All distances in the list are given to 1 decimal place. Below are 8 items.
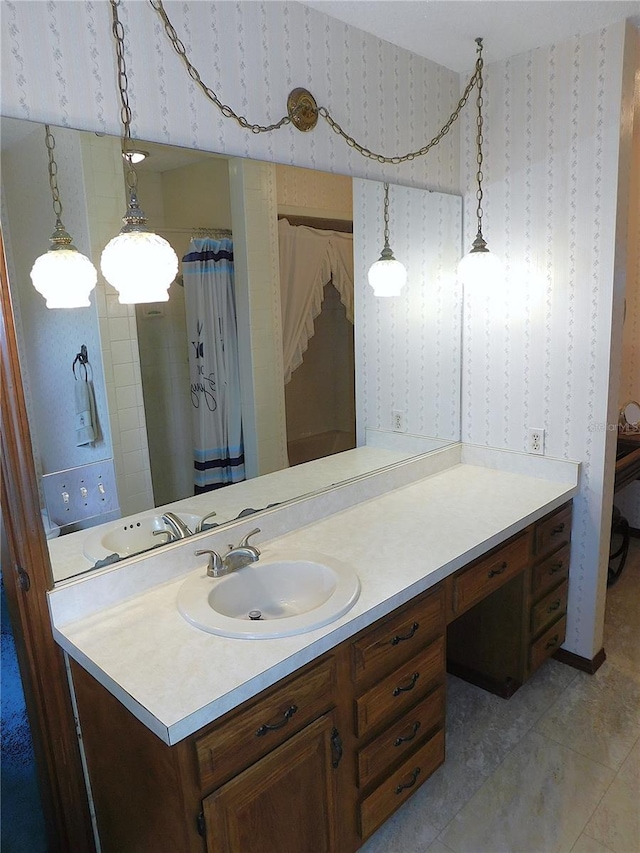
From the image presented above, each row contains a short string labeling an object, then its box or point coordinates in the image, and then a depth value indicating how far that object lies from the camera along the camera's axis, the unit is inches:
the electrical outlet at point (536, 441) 95.4
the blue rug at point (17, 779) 65.4
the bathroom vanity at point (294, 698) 47.1
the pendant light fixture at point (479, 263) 90.4
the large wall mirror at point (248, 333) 56.2
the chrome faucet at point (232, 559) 64.8
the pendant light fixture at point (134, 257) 54.4
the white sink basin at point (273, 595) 55.3
